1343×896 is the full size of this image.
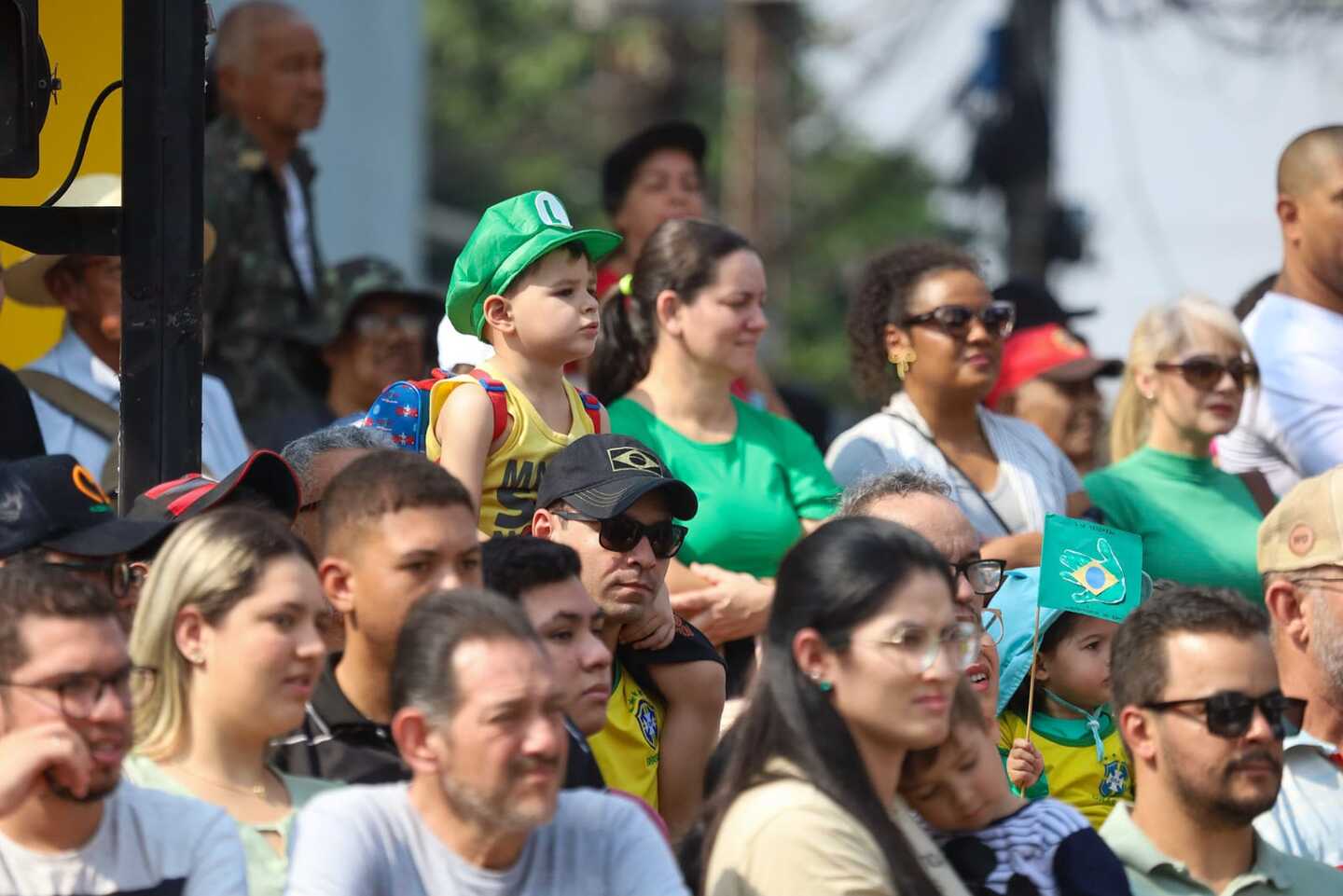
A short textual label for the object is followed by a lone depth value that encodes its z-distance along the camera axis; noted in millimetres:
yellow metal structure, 11898
